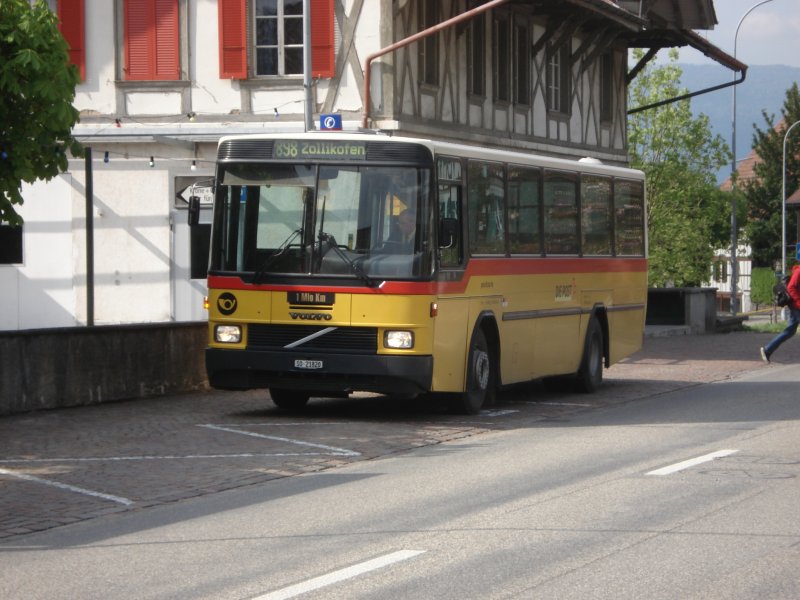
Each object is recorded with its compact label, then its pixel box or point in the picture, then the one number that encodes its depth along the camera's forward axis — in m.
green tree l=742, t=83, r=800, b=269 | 97.38
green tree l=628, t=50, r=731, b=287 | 64.69
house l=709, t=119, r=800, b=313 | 76.50
